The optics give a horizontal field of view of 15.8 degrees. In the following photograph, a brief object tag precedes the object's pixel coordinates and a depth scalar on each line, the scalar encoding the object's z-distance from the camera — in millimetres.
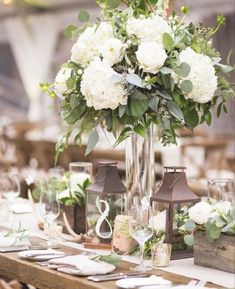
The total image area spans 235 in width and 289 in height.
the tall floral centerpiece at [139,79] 2772
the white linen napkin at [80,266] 2516
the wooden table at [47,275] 2449
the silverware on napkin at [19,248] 2932
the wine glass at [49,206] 2999
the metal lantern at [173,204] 2768
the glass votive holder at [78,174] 3334
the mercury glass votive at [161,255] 2660
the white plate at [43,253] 2767
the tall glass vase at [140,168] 3062
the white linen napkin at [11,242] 2959
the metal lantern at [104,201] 3046
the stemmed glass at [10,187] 3862
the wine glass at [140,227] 2603
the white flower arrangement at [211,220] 2530
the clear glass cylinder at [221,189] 2835
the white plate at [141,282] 2360
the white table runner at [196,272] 2451
